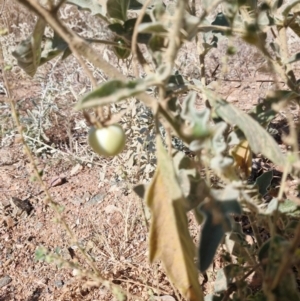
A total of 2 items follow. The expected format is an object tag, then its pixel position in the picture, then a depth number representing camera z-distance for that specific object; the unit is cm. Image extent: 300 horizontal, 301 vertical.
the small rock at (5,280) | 42
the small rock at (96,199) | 51
